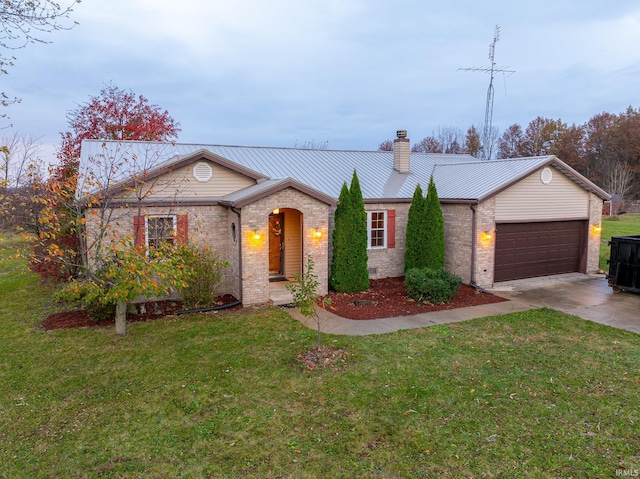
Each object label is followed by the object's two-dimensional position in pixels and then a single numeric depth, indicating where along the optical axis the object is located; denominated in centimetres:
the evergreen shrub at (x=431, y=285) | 1200
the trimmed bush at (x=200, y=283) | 1113
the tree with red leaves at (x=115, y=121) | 2033
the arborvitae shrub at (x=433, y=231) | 1396
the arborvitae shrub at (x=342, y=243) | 1326
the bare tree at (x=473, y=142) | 5153
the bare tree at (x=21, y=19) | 721
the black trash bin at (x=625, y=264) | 1269
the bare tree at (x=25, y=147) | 1736
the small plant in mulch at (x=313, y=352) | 770
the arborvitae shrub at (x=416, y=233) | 1422
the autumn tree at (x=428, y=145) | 5552
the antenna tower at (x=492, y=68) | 1911
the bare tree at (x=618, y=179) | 3889
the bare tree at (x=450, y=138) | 5493
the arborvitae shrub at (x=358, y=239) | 1327
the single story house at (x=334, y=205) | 1177
